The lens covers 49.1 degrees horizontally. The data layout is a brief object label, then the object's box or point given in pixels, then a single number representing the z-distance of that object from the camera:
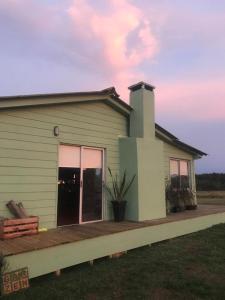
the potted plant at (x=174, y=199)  8.38
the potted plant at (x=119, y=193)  6.65
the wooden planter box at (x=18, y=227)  4.70
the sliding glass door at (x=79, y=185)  6.14
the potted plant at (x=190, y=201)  8.95
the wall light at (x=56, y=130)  6.00
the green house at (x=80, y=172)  4.87
